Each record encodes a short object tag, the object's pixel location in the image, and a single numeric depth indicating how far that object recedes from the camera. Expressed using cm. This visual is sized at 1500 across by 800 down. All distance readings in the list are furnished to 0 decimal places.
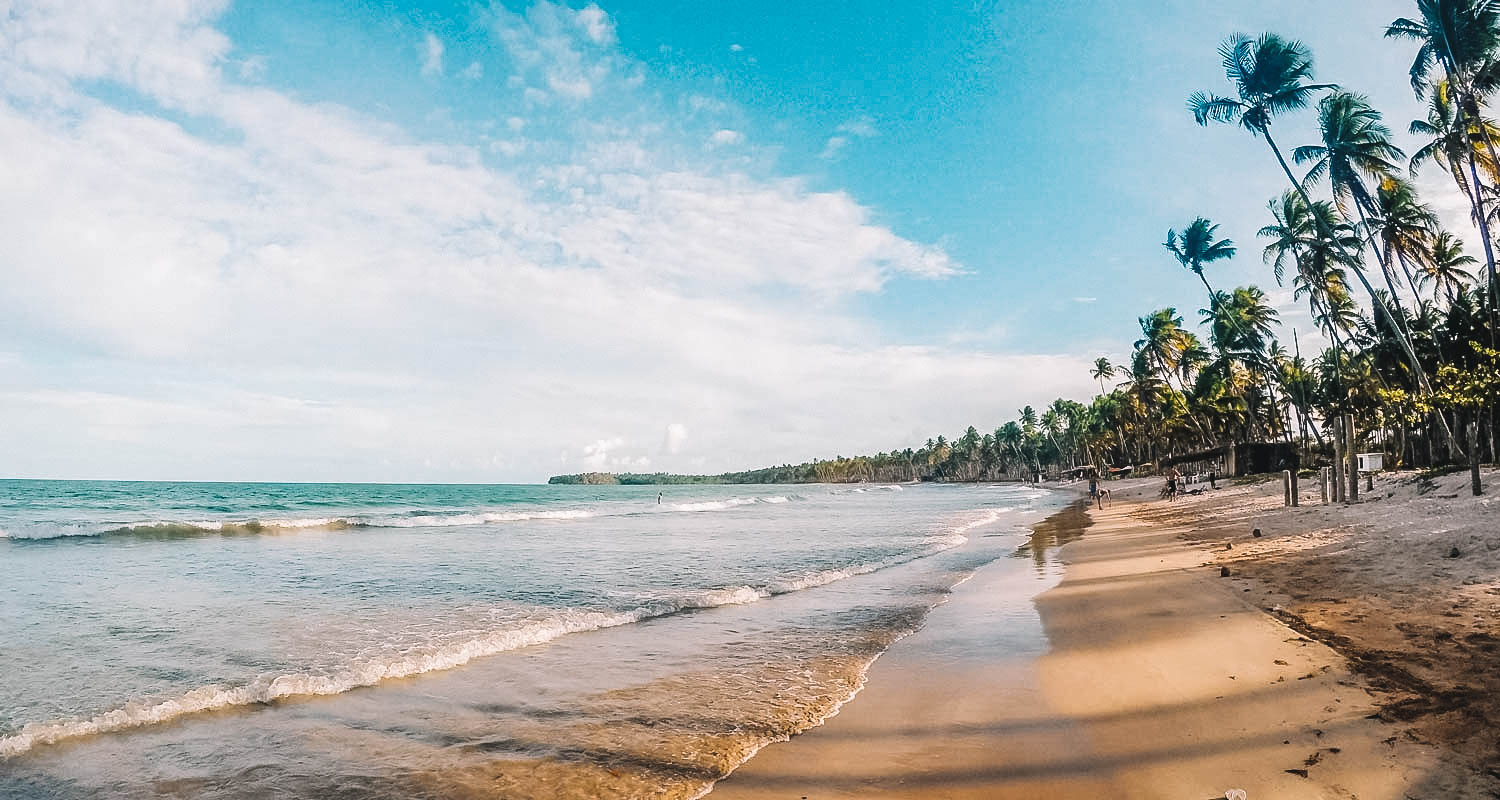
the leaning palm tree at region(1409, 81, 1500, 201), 2192
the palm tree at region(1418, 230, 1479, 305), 3244
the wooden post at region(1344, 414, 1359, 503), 2041
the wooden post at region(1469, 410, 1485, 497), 1672
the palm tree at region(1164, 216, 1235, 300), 4459
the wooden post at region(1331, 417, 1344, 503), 2144
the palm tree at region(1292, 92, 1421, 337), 2606
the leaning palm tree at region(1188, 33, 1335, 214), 2605
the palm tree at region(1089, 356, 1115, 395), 10188
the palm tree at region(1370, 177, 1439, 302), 2911
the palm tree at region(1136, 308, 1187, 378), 6600
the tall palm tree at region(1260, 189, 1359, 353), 3278
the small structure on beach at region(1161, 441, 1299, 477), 4412
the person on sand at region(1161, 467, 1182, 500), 3962
